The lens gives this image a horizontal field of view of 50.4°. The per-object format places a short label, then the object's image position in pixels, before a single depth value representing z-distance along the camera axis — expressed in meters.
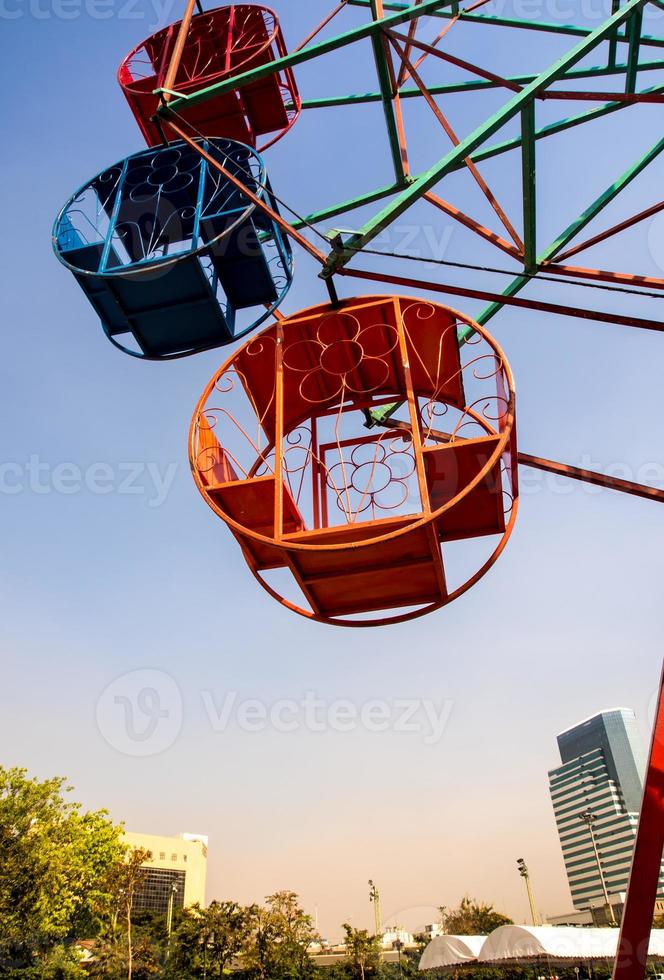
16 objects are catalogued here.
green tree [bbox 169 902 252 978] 34.16
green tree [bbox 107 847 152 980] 31.92
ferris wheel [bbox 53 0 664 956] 7.19
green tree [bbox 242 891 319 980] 34.31
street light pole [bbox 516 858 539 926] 45.69
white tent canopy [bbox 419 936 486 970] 28.34
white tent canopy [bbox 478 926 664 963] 23.86
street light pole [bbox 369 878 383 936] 67.55
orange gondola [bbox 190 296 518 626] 7.17
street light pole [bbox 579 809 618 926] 35.22
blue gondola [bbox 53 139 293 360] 8.47
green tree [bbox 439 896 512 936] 51.16
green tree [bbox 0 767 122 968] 25.98
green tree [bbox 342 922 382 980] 40.50
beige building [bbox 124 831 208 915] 72.25
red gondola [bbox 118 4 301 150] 10.91
